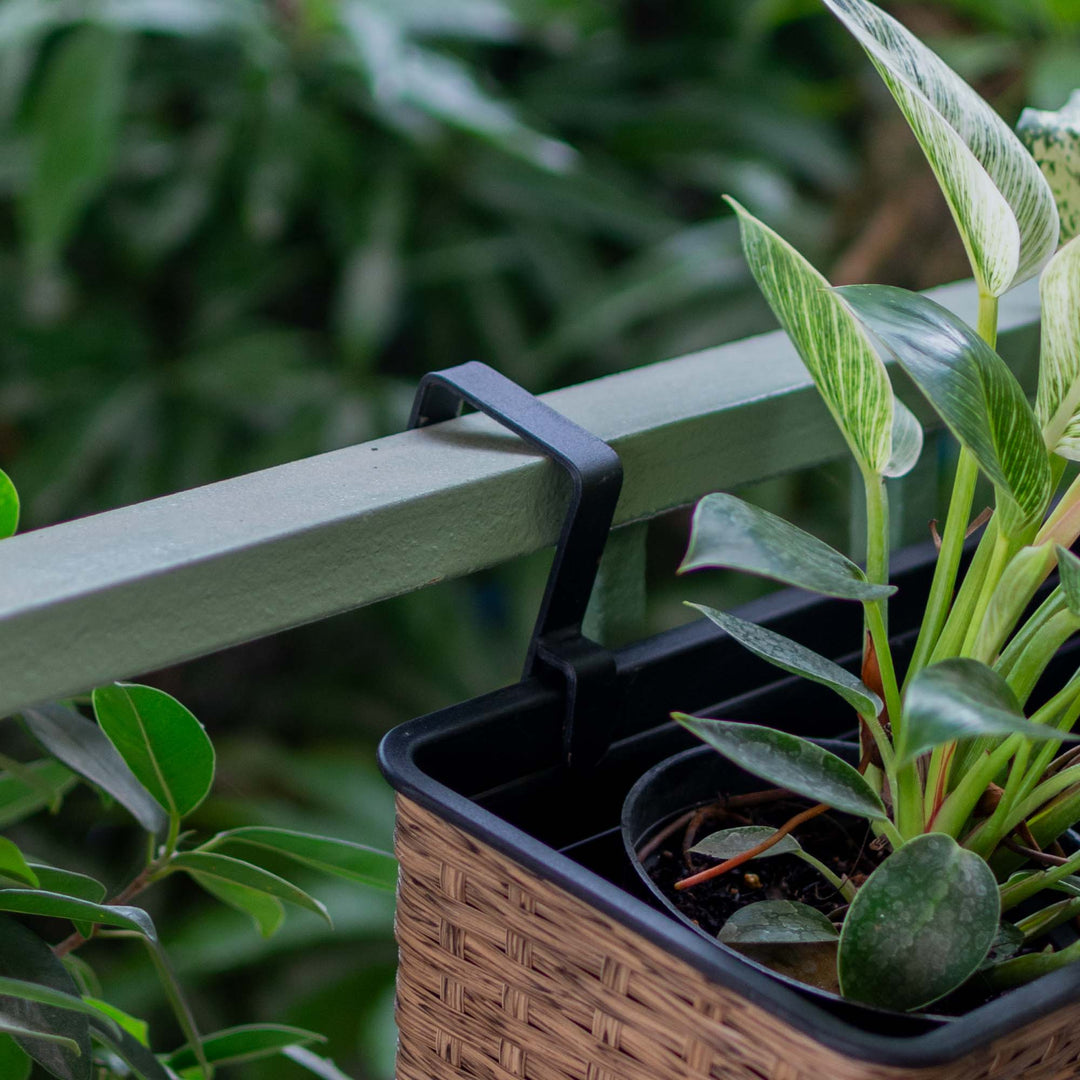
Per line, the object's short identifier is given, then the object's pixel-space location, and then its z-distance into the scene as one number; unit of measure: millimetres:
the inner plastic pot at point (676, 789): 1690
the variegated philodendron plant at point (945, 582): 1599
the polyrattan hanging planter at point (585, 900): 1577
